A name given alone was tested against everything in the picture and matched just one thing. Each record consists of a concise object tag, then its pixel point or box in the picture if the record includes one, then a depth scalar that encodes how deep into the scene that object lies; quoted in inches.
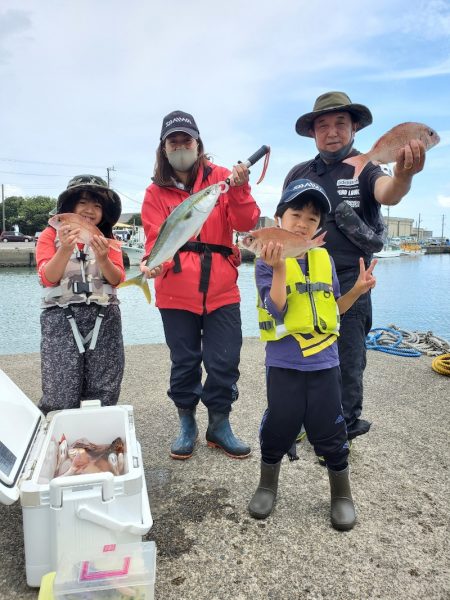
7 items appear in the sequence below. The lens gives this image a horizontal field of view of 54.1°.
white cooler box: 74.4
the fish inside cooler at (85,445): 88.4
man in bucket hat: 118.2
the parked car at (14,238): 1982.0
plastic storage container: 64.7
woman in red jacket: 124.2
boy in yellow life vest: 98.0
